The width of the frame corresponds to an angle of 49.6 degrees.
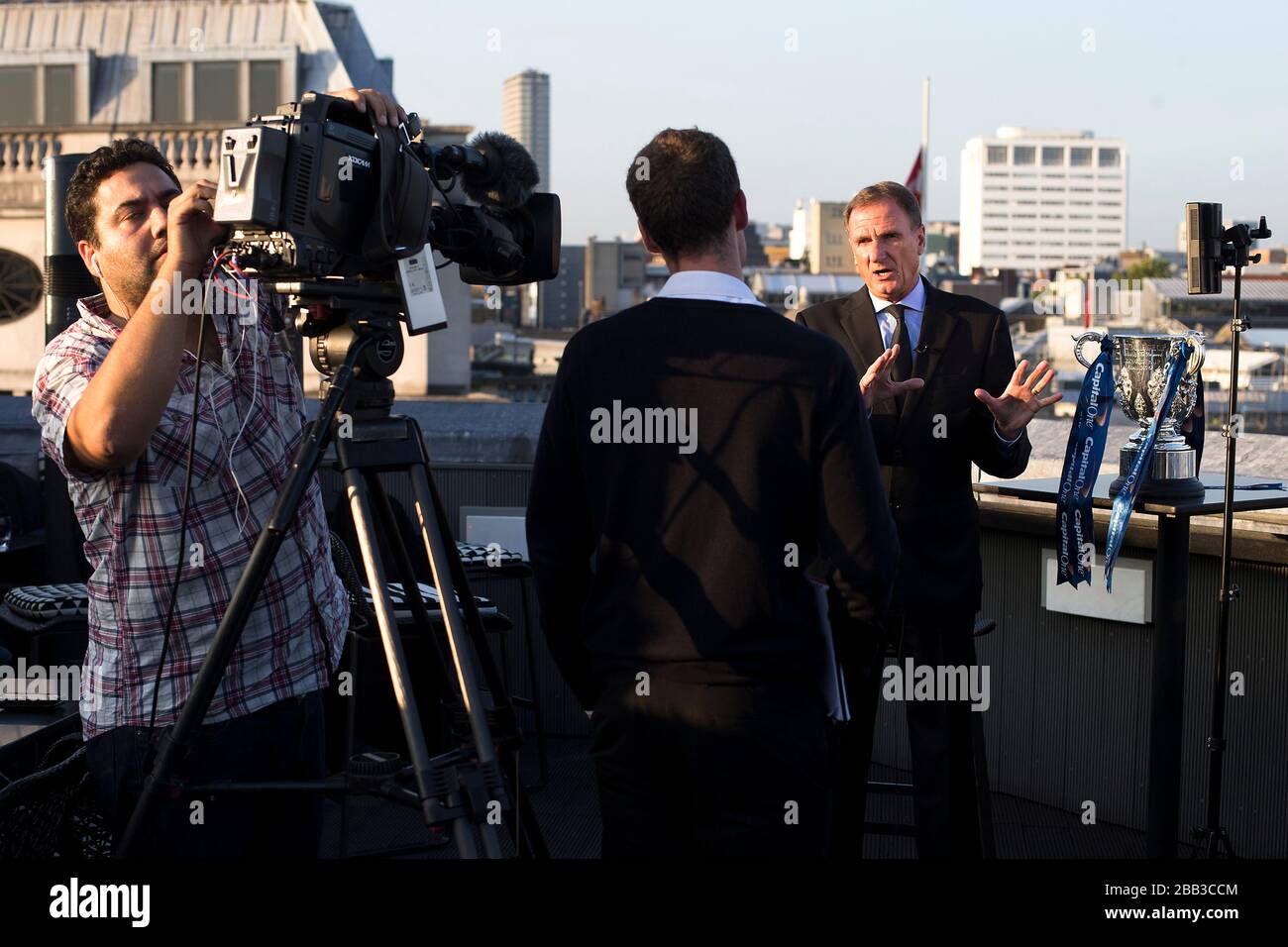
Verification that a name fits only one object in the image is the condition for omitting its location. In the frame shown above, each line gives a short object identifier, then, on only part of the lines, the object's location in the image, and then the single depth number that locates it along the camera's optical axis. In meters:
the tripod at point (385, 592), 2.22
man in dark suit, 3.62
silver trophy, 3.60
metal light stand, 3.61
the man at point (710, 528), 2.31
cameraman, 2.30
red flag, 27.50
